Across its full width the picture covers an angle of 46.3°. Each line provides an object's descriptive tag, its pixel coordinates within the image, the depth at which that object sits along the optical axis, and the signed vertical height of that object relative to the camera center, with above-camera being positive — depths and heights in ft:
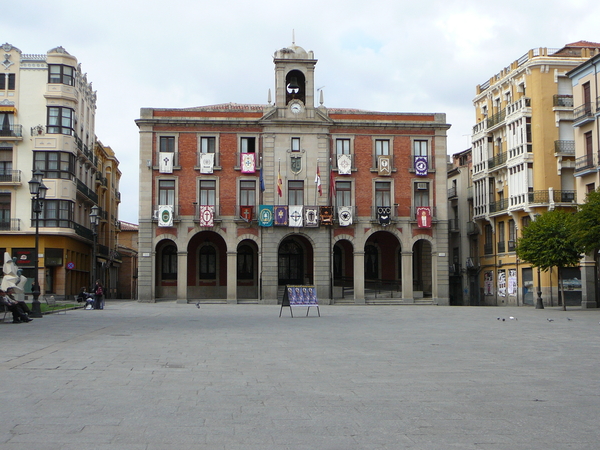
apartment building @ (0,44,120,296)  172.14 +30.44
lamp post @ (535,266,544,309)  140.29 -6.07
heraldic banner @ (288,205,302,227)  166.09 +14.44
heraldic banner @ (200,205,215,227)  164.04 +14.23
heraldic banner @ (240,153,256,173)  166.79 +26.94
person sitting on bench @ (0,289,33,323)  75.15 -3.20
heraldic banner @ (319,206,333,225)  165.48 +14.31
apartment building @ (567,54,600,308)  137.39 +26.69
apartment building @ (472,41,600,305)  163.12 +27.27
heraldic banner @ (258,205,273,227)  165.37 +14.21
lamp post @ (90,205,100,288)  136.56 +11.65
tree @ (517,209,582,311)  129.59 +5.61
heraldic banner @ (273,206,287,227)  165.68 +14.21
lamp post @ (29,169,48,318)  87.45 +9.70
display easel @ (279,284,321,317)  93.91 -2.72
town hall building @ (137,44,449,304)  166.09 +21.91
